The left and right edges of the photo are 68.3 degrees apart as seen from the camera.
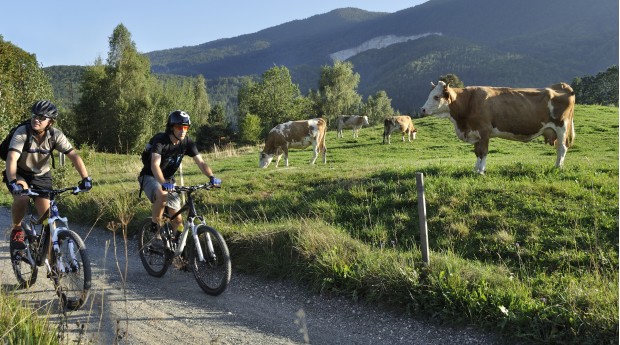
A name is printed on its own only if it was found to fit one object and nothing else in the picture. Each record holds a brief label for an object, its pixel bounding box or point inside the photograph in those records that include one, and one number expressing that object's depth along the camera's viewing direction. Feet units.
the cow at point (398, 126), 97.19
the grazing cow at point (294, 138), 69.93
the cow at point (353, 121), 130.72
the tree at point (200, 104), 280.92
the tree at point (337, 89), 248.93
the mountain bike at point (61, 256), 18.98
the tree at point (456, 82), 175.85
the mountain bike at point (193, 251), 21.13
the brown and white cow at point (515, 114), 36.19
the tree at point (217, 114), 270.05
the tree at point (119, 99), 163.63
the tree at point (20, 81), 106.61
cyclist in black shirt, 22.07
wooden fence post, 20.53
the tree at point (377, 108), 321.11
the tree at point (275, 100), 225.56
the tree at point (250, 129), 207.41
